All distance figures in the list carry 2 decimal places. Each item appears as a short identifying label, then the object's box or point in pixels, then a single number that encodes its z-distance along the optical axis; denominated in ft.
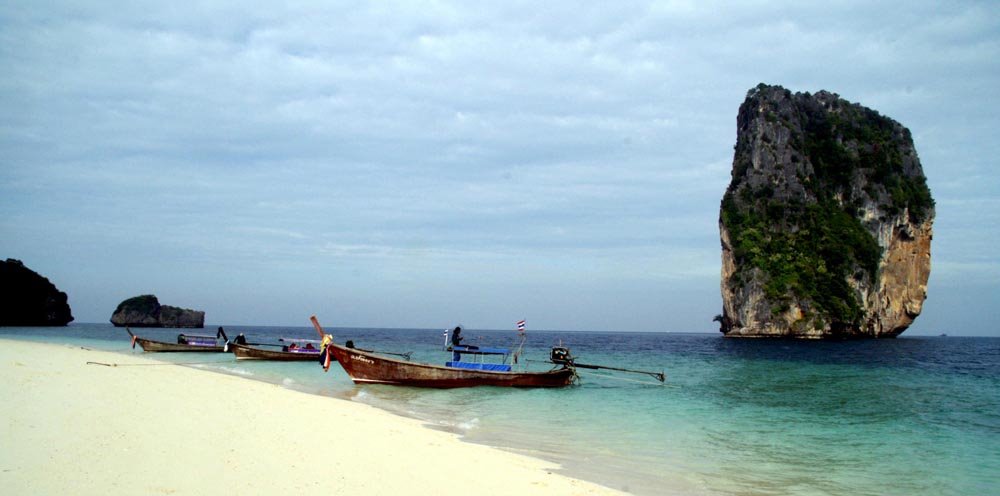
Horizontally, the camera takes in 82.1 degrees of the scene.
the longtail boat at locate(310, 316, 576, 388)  78.02
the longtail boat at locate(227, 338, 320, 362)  117.60
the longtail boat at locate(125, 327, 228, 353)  135.03
